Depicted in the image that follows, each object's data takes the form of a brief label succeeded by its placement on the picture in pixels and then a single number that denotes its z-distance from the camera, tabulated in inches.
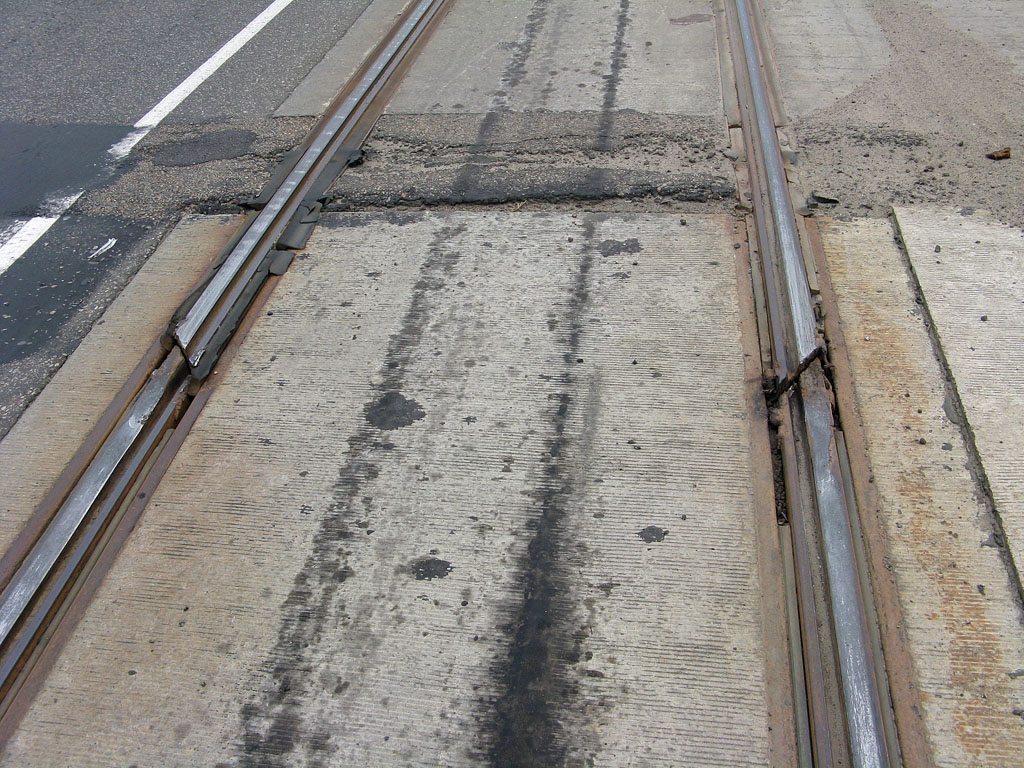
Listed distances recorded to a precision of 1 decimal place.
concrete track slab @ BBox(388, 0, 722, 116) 213.8
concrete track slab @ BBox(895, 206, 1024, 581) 114.0
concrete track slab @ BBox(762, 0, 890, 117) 211.6
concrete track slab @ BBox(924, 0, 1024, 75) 229.3
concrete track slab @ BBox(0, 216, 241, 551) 121.0
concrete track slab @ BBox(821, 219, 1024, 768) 87.9
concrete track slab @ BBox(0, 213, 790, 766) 90.4
